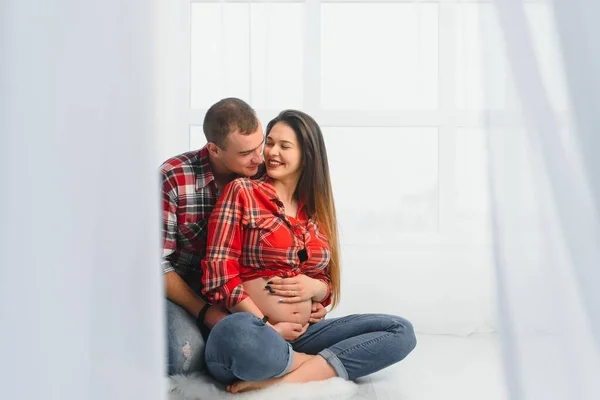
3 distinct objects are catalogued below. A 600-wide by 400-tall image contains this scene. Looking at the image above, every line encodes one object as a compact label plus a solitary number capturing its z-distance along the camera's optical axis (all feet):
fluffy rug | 5.13
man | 5.53
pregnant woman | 5.26
